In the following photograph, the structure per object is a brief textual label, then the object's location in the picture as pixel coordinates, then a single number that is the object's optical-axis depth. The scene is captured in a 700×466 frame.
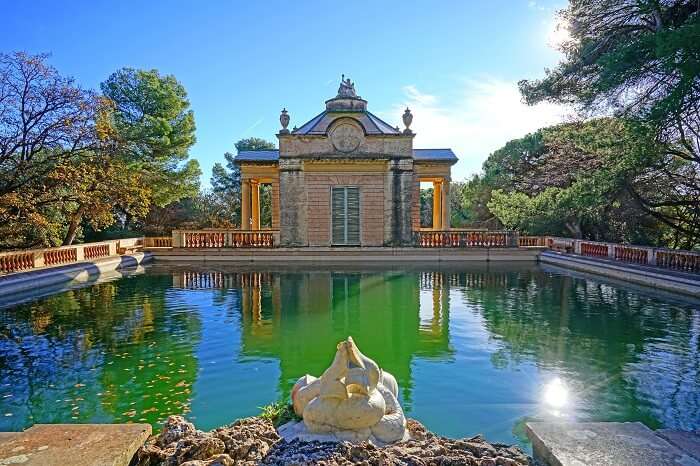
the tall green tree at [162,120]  24.00
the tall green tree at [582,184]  11.38
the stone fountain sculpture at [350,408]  2.99
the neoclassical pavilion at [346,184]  19.47
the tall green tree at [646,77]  7.23
